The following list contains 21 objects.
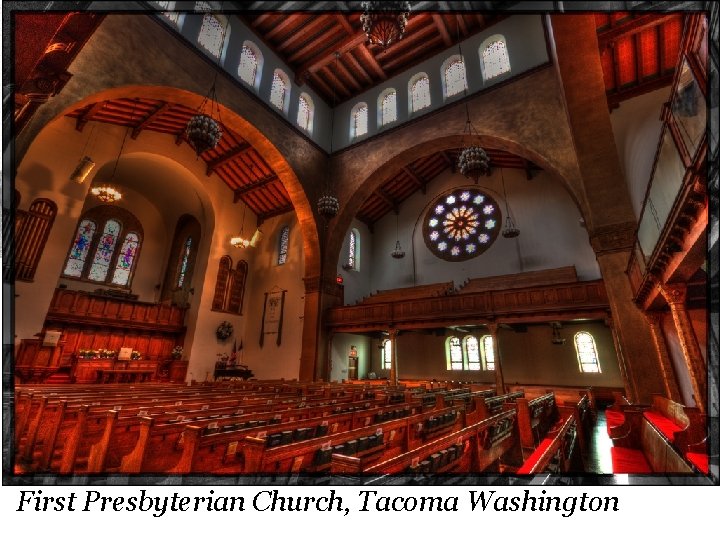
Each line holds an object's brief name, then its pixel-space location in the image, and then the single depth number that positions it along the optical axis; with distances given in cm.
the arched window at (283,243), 1309
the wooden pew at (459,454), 153
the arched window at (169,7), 752
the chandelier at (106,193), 809
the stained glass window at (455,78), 991
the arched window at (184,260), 1239
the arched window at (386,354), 1405
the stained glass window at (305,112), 1115
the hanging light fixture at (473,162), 627
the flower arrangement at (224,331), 1166
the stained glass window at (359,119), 1177
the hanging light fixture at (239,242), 1099
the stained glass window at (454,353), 1270
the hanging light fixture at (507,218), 1227
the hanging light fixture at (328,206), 790
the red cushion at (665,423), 359
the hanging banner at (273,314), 1206
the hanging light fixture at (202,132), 563
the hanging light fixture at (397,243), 1270
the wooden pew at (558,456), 148
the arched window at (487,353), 1203
